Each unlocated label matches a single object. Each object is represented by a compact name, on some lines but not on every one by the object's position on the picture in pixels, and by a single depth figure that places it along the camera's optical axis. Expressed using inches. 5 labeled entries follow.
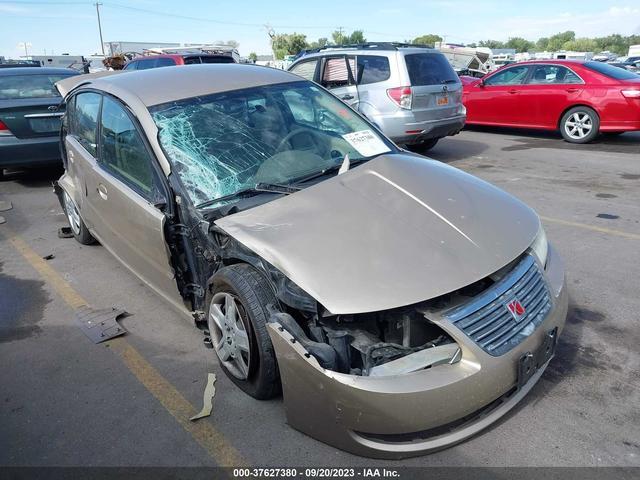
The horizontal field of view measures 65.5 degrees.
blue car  271.4
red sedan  346.9
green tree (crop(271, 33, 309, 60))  3149.6
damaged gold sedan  84.4
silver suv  302.8
